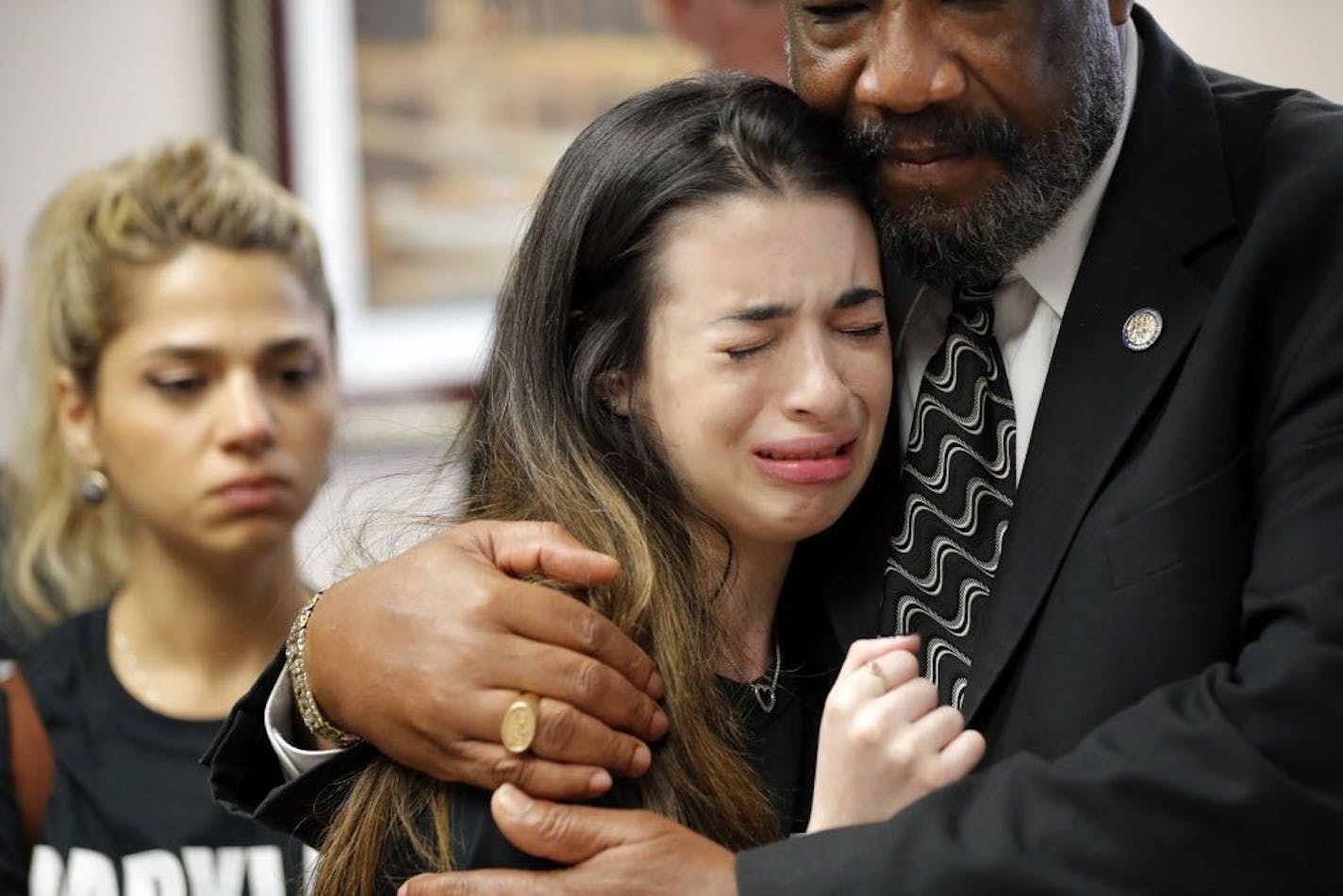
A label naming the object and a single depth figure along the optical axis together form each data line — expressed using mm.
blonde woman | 5117
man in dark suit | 3045
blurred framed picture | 8289
